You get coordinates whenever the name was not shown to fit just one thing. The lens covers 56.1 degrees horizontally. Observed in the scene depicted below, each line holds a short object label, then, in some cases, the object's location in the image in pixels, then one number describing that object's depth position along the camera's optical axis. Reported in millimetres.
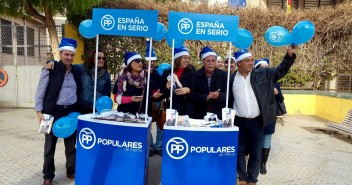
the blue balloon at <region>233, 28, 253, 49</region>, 4215
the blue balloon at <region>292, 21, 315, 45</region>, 3688
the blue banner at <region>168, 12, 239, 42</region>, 3555
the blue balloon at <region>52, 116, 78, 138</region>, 3881
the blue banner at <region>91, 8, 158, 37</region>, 3582
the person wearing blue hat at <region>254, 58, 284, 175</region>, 5012
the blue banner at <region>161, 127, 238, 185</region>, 3426
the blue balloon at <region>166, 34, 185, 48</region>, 4638
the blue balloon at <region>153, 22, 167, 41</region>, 4797
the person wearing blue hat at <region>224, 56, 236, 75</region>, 5594
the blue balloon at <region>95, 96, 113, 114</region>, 4027
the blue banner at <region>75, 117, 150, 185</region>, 3551
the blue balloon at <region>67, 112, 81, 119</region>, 4023
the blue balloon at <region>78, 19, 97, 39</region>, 4203
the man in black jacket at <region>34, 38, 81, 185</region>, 4156
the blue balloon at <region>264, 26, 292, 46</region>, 3906
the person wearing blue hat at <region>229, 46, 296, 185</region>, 4008
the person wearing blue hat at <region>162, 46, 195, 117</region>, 4461
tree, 8547
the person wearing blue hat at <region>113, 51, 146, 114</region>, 4508
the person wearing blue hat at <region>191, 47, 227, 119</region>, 4352
